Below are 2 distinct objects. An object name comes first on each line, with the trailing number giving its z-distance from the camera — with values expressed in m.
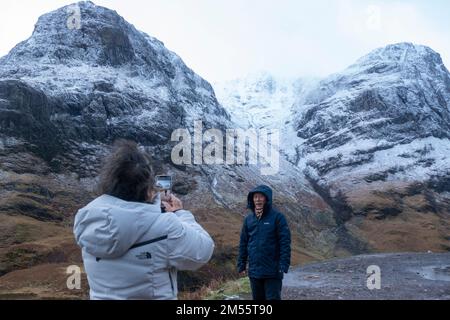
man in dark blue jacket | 8.45
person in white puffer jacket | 3.93
